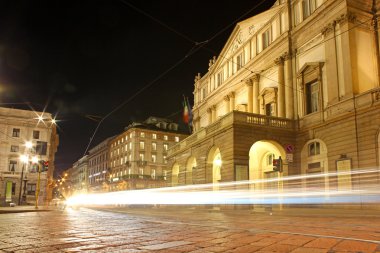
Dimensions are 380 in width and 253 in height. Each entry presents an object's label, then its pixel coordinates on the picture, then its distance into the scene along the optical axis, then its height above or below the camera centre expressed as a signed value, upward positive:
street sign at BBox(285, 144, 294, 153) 21.89 +2.72
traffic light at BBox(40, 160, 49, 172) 27.15 +1.82
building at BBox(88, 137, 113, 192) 92.94 +6.52
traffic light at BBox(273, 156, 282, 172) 19.30 +1.55
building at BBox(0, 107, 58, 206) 53.03 +6.45
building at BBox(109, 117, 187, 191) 72.56 +7.77
